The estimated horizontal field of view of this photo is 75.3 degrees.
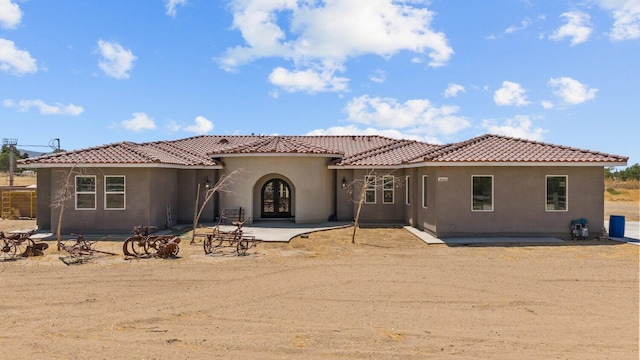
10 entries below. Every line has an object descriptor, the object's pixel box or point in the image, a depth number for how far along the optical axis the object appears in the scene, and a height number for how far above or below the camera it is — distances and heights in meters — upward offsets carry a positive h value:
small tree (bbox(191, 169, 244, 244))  19.50 +0.33
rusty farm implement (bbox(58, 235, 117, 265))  11.97 -1.94
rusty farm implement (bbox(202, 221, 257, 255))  13.21 -1.78
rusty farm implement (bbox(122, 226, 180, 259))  12.41 -1.73
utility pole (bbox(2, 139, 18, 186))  33.00 +2.33
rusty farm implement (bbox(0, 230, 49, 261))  12.35 -1.81
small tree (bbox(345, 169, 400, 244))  19.90 +0.31
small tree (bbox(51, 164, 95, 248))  16.55 +0.02
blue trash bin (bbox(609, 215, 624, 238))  16.33 -1.44
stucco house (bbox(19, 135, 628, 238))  15.69 +0.18
